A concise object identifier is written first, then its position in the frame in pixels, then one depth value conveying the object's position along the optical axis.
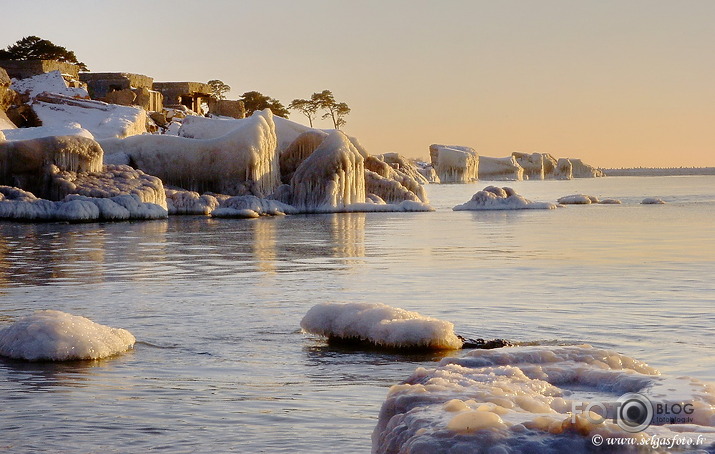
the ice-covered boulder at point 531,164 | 180.88
